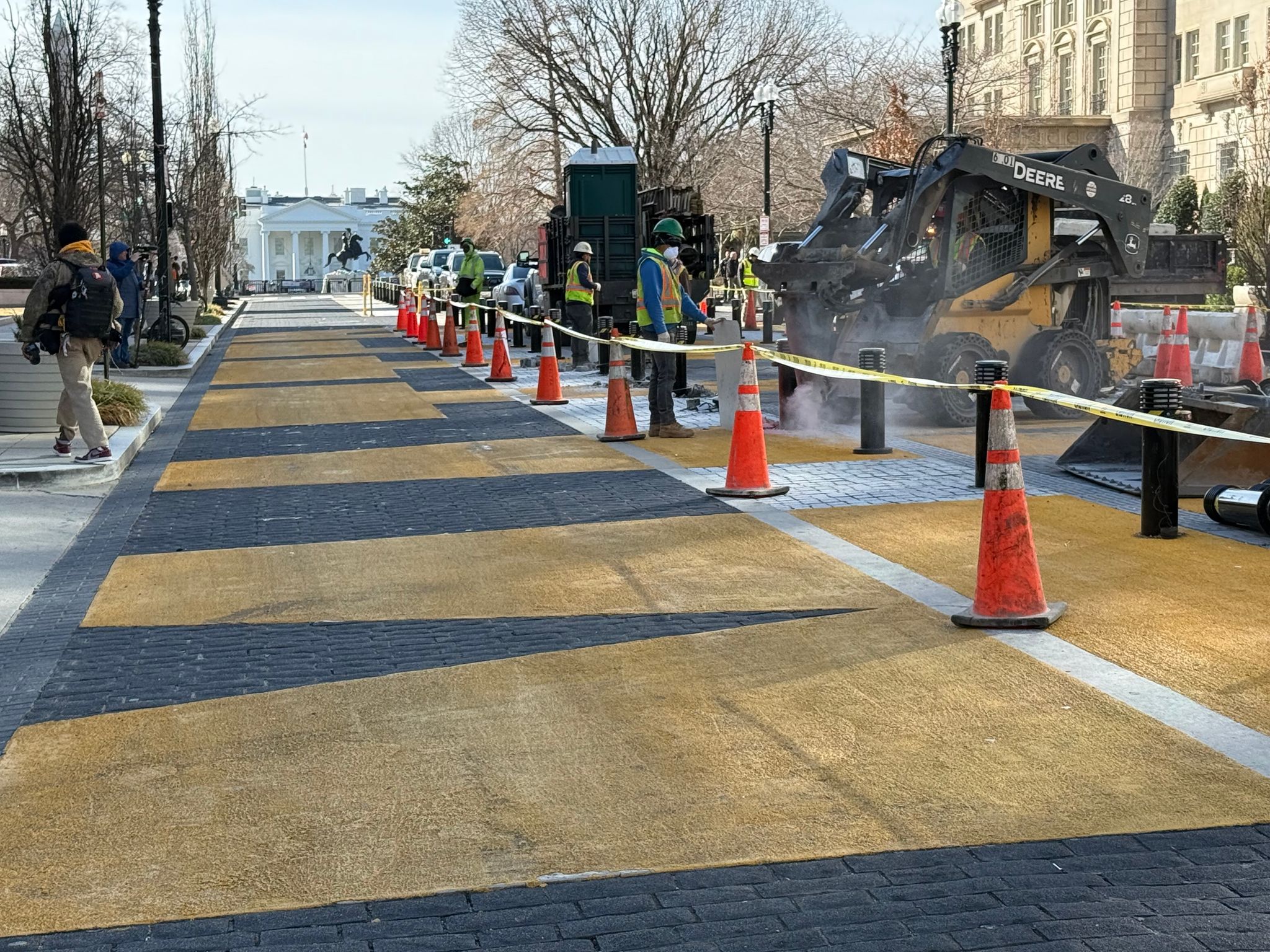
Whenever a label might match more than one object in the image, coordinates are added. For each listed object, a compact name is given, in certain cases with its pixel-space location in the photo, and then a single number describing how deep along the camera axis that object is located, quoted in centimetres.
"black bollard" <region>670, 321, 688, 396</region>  1909
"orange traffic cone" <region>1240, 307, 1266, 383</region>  1892
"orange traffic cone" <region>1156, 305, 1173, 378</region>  1772
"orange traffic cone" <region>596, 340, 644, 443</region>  1519
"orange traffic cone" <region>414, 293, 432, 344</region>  3550
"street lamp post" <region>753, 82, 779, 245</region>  3909
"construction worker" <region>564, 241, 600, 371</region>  2386
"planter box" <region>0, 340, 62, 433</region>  1497
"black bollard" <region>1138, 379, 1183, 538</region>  906
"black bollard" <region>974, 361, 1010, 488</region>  1129
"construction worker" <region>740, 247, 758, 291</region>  3828
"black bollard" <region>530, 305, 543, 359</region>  2936
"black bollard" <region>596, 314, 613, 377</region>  1905
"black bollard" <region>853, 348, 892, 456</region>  1359
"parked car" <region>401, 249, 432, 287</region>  5714
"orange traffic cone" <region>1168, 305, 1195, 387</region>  1792
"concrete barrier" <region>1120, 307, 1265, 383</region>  2070
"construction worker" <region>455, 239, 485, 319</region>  3397
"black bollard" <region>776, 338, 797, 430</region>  1569
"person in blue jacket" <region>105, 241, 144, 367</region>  2403
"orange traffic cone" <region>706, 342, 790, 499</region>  1135
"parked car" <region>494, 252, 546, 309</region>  3578
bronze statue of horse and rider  12675
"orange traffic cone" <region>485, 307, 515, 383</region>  2362
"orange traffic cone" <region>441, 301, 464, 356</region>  3014
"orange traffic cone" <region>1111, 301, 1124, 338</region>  2178
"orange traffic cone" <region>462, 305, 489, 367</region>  2648
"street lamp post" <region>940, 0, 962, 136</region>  2923
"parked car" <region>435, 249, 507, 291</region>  4734
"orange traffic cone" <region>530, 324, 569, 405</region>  1922
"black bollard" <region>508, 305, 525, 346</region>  3316
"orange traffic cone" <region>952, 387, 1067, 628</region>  728
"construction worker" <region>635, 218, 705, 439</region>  1516
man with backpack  1280
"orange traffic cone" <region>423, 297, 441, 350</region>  3256
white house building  16562
